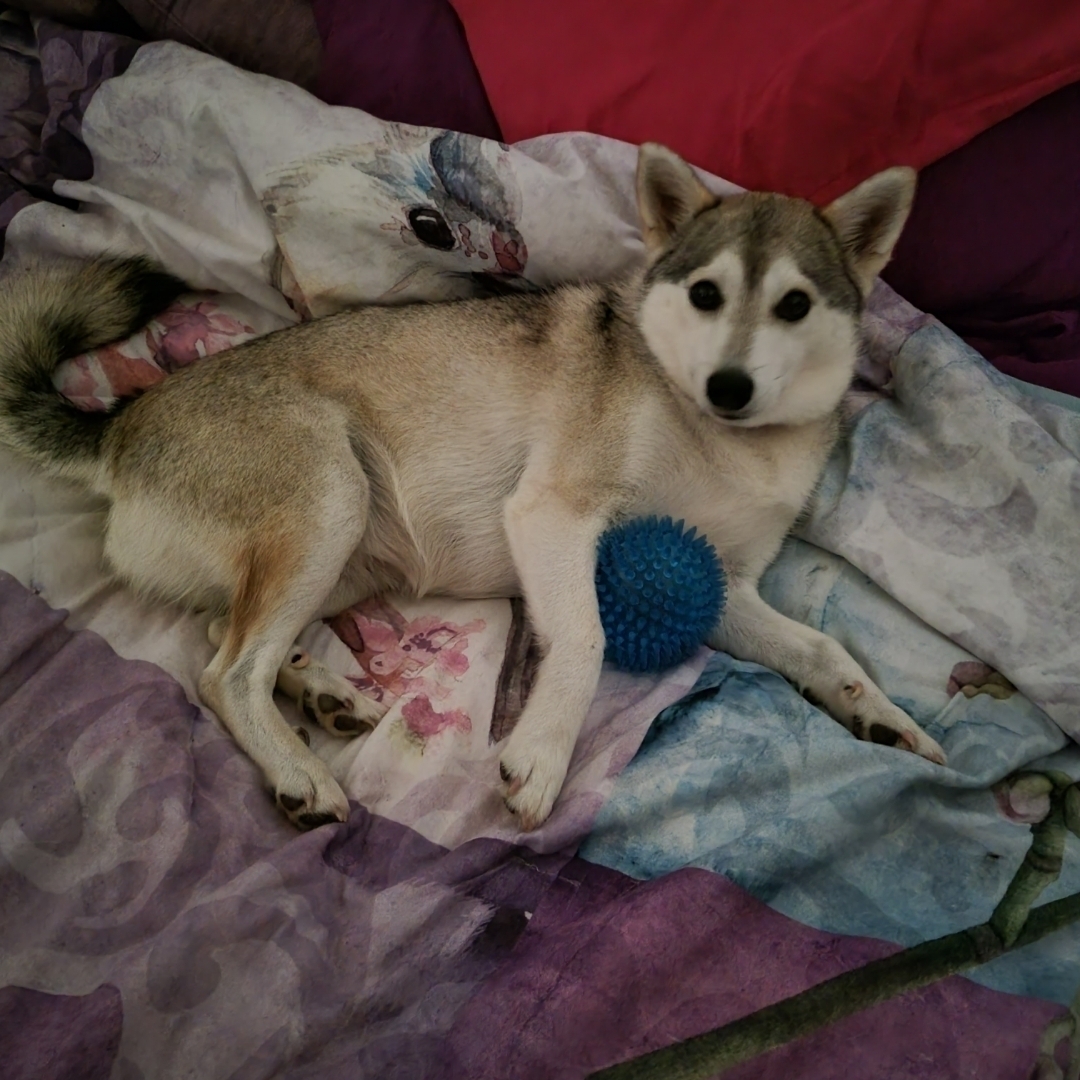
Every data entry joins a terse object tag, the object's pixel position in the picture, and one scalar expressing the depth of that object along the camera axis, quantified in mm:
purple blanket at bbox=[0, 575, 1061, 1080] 514
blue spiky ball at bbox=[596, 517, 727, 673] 636
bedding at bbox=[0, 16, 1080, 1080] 526
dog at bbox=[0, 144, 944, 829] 661
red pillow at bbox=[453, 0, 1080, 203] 690
